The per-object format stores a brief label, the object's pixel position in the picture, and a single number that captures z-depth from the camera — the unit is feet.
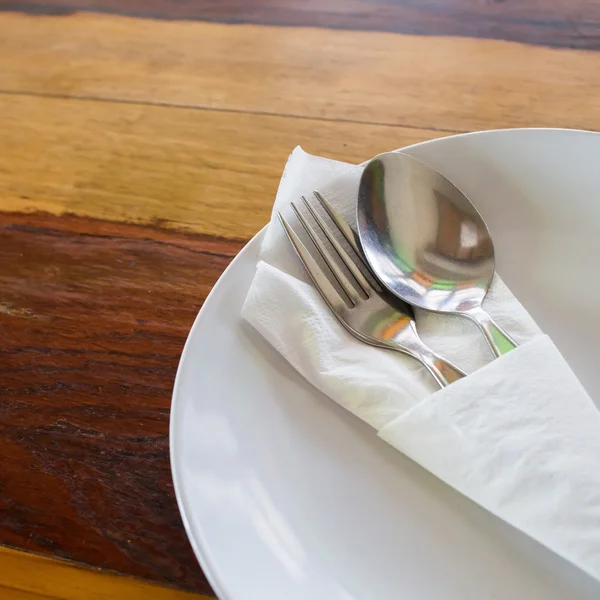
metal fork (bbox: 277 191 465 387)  0.96
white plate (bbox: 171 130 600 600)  0.79
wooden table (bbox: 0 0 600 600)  1.06
